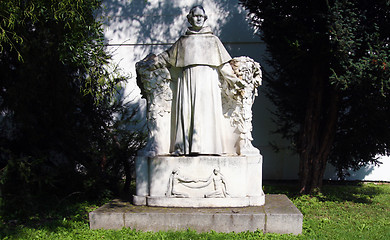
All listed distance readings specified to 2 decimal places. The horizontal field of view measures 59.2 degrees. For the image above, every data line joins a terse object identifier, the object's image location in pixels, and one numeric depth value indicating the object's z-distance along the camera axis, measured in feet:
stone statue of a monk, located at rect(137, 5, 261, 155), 14.66
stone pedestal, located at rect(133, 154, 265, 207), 14.14
